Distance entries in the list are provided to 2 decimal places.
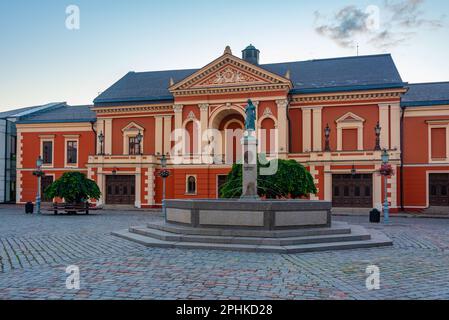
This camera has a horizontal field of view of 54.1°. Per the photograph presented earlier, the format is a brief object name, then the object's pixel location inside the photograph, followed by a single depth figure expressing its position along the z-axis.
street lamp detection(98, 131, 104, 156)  40.14
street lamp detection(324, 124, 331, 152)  34.88
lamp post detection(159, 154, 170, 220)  31.93
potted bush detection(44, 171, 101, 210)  29.11
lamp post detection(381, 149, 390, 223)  24.48
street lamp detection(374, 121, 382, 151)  32.56
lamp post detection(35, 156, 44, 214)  30.12
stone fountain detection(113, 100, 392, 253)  12.90
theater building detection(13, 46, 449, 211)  34.31
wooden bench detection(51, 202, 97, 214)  28.84
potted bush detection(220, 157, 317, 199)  21.08
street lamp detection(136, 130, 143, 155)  38.91
